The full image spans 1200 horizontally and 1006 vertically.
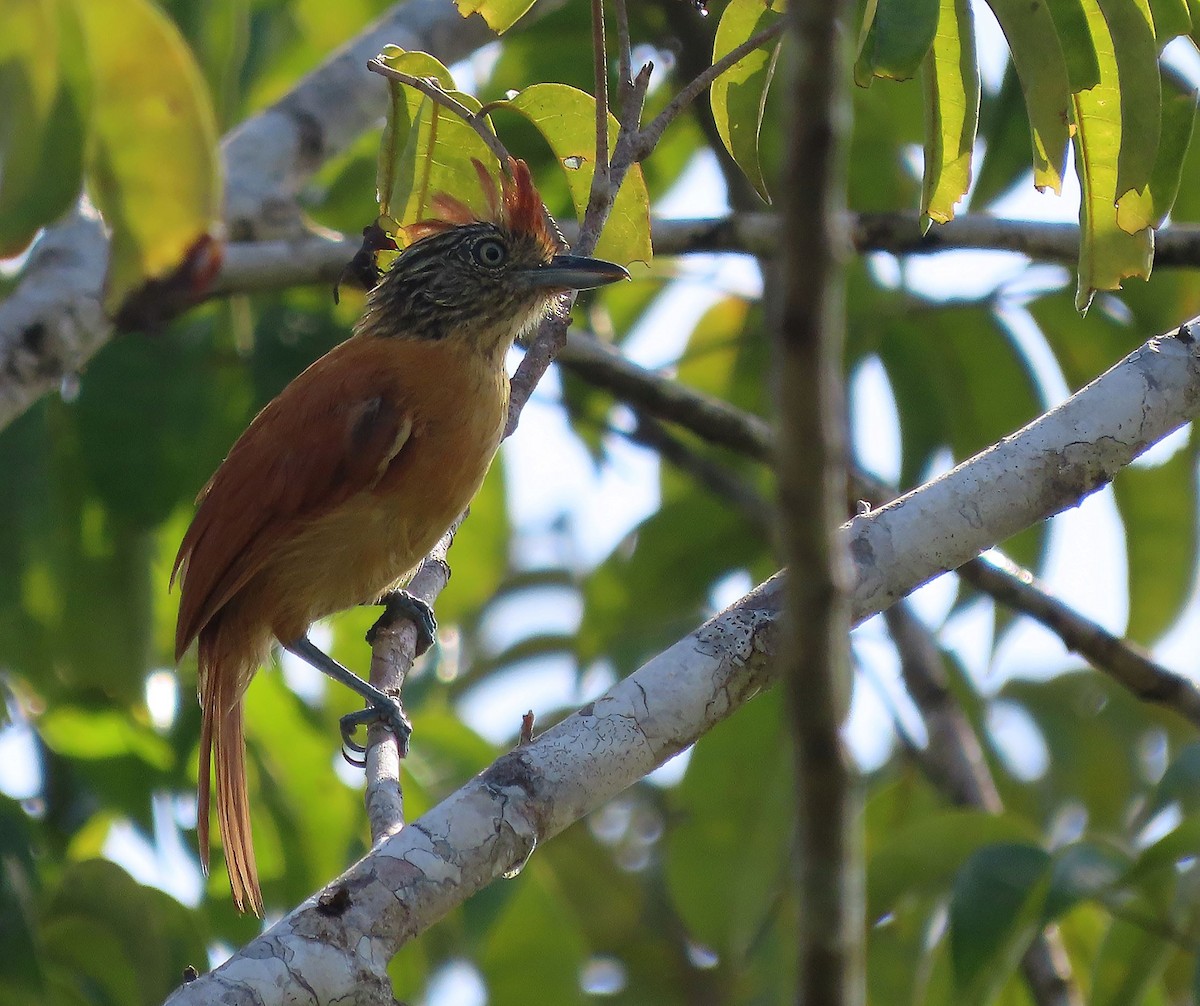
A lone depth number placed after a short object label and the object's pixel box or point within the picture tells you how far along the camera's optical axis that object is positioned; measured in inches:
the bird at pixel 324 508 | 332.5
